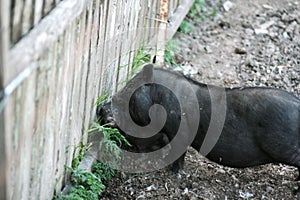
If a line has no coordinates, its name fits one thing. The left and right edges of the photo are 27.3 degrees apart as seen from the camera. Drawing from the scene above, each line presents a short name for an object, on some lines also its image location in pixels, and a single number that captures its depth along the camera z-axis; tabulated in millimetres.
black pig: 4828
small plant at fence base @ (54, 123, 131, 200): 4557
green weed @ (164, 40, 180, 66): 6936
